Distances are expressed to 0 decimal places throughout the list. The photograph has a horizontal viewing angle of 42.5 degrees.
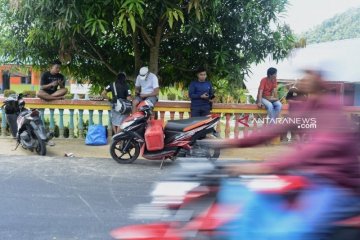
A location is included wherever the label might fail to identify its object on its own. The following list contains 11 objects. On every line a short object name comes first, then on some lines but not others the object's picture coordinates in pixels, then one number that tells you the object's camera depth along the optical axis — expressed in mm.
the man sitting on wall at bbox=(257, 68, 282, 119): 9617
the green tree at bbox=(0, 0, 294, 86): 7957
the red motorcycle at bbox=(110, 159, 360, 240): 2771
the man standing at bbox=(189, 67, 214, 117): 8953
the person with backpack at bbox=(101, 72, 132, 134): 9000
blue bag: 9492
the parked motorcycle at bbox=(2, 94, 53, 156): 8422
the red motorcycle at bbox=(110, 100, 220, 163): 7621
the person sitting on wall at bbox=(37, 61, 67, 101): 9555
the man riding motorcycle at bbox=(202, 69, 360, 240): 2729
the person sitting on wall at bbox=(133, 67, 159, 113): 8914
